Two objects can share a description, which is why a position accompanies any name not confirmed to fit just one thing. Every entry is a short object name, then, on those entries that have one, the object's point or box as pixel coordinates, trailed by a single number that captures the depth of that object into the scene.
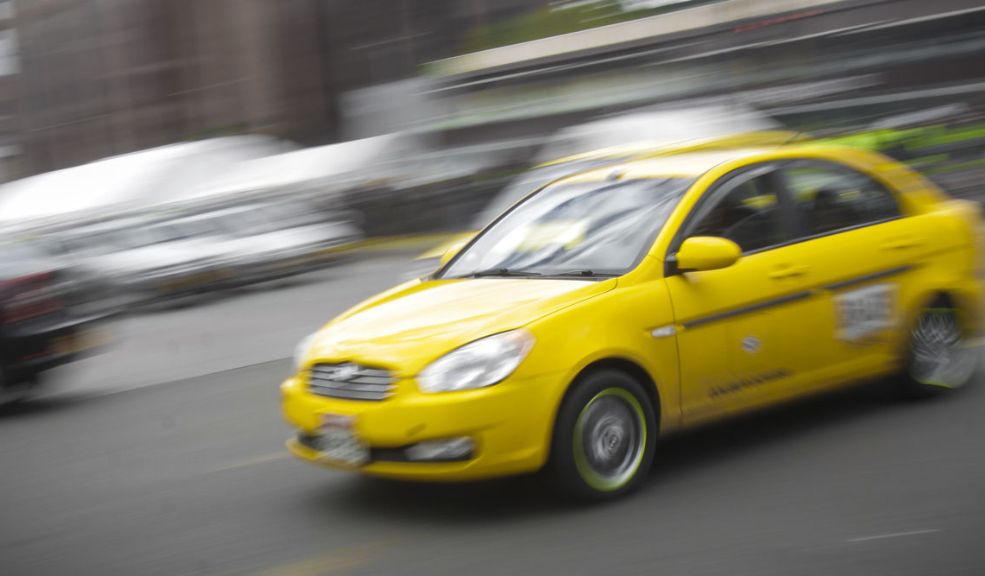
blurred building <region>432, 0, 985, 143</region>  25.33
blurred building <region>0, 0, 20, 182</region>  44.31
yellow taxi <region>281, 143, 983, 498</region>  5.23
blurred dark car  9.72
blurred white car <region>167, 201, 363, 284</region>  16.59
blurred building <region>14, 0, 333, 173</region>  41.34
